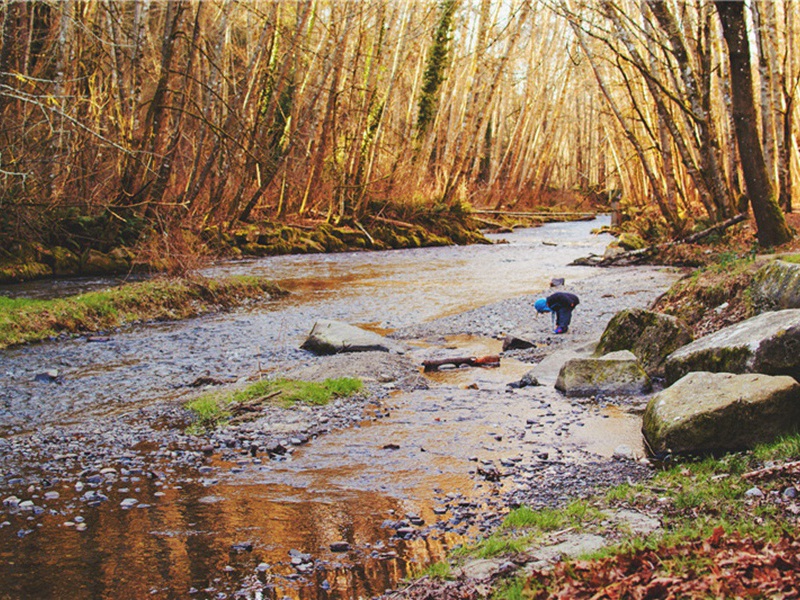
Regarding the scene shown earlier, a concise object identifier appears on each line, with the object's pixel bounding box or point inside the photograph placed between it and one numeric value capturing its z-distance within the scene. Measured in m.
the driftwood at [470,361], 8.92
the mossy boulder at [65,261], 15.91
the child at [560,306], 10.41
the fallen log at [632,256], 16.92
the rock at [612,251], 20.15
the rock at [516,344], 10.02
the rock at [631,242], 21.36
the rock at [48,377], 8.40
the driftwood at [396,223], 26.23
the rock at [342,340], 9.84
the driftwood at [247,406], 6.91
